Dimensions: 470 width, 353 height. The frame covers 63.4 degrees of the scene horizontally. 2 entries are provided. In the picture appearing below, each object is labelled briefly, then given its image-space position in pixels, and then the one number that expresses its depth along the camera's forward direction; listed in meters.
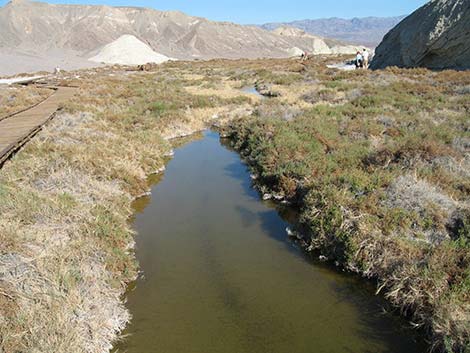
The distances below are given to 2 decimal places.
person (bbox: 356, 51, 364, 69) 44.44
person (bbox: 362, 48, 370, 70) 44.78
